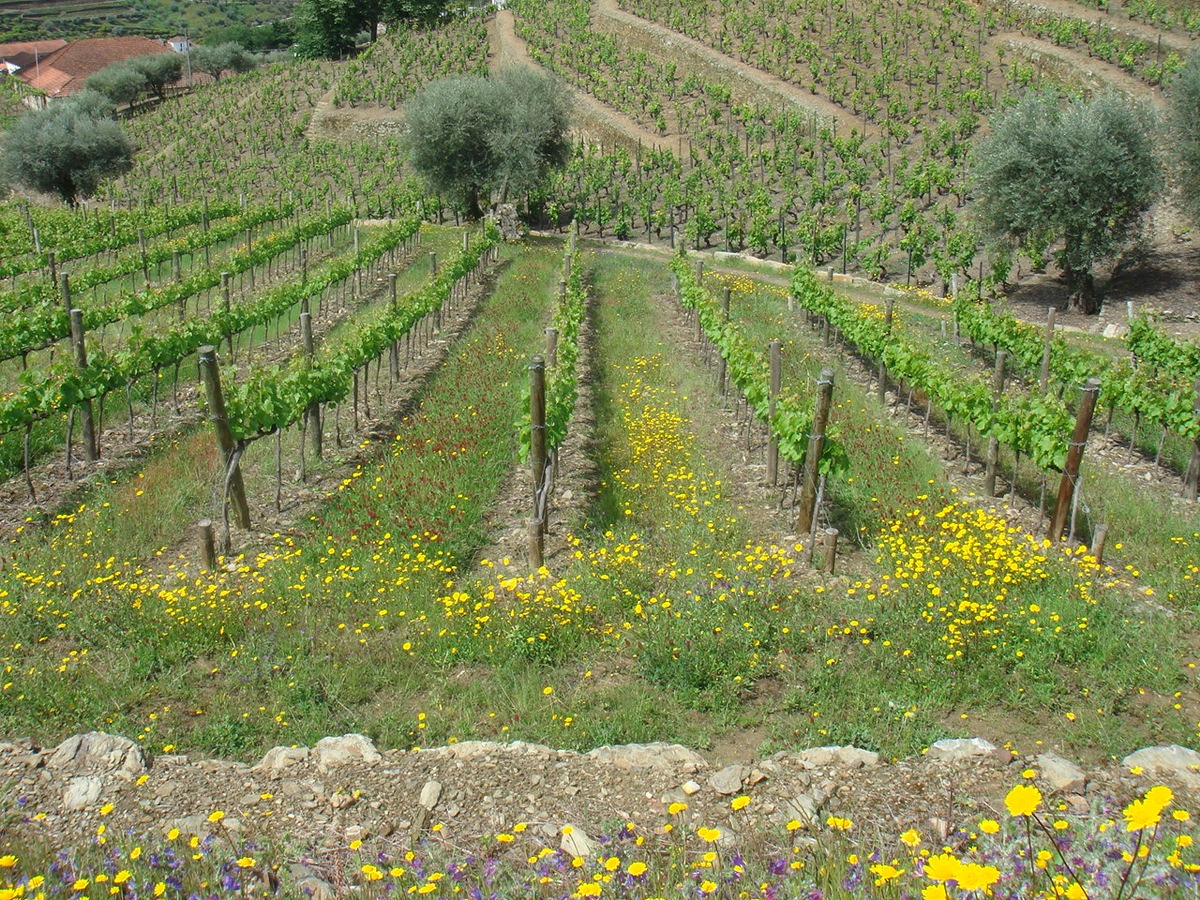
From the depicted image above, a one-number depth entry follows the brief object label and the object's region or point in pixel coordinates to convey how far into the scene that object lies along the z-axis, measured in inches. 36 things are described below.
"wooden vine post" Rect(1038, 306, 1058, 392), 607.7
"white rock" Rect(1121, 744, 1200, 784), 214.2
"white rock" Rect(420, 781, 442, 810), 216.5
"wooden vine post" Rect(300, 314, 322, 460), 478.0
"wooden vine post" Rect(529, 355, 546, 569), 379.9
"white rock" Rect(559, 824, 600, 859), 185.2
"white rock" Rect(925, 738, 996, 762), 227.6
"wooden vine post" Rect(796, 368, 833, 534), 376.2
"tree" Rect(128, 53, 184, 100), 2918.3
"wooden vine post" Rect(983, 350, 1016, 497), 443.2
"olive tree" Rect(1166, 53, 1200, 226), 991.6
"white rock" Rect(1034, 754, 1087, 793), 209.9
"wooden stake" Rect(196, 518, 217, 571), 350.0
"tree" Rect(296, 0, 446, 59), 2603.3
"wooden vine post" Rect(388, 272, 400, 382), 610.9
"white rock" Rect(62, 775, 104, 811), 217.3
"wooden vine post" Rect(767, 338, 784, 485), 454.3
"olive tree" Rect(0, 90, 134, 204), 1782.7
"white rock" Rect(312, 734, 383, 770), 237.6
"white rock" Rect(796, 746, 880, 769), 229.4
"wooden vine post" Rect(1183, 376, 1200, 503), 457.4
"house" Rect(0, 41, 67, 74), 3459.6
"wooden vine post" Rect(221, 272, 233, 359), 653.4
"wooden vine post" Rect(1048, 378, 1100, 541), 367.2
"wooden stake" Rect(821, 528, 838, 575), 351.3
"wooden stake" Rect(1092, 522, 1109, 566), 346.6
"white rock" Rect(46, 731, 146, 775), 231.6
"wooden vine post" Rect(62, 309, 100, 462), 476.7
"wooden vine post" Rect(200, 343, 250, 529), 379.6
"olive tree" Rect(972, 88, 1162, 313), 950.4
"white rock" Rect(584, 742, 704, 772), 230.4
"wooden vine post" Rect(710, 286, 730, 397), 610.5
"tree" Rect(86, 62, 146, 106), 2736.2
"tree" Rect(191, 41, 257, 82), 3250.5
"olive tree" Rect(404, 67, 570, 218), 1416.1
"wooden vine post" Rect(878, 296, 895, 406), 594.9
